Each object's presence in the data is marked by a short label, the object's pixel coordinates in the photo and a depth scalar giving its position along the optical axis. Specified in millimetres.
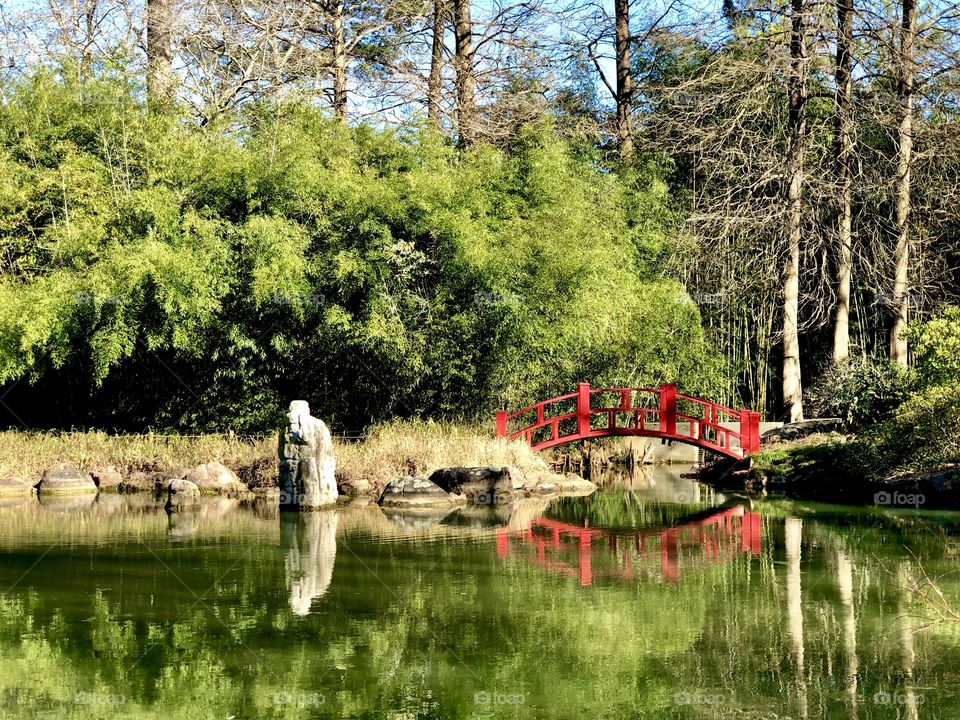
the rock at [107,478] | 19184
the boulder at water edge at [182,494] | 17031
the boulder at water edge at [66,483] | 18419
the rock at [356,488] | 18172
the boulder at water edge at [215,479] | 18391
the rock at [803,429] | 21359
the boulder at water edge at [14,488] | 18047
